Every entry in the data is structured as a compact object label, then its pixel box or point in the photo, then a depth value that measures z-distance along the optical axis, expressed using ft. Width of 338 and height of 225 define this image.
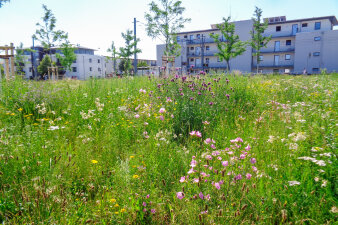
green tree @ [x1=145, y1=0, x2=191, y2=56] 83.41
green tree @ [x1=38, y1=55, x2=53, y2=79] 147.43
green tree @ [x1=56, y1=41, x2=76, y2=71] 98.38
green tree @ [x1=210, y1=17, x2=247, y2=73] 89.20
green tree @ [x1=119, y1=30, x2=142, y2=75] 104.99
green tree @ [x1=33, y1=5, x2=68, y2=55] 88.28
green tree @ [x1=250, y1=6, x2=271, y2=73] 109.53
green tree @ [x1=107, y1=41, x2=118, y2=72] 111.70
